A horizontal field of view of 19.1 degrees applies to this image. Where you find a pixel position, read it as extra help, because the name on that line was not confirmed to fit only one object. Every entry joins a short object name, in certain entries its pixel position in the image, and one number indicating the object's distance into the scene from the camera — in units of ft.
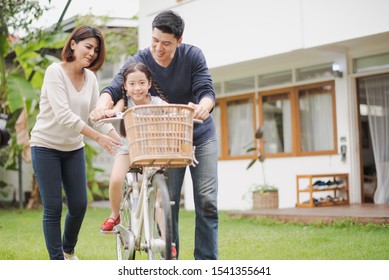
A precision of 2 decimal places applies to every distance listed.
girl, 19.87
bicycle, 17.45
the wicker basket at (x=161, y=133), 17.42
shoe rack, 50.70
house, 48.56
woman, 21.68
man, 20.80
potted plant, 52.84
